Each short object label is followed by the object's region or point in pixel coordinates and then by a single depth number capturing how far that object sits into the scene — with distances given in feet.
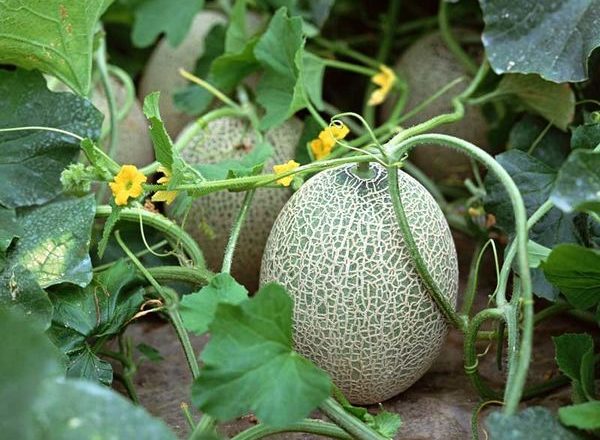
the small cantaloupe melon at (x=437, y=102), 4.50
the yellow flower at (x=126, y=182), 3.46
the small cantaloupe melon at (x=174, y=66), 4.66
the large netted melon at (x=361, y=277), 3.47
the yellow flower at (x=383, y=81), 4.37
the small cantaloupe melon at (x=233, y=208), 4.09
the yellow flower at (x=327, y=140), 3.63
